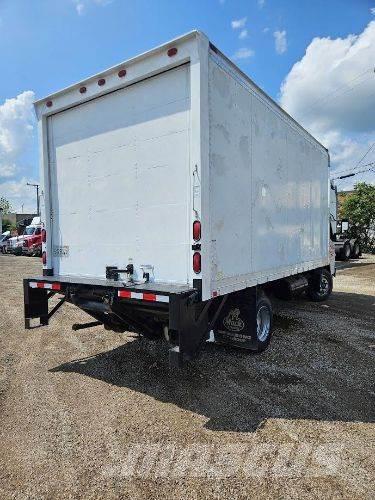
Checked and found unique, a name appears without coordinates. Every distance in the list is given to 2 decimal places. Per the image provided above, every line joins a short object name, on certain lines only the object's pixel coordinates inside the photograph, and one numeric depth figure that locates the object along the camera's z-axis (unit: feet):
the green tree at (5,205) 296.75
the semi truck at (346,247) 74.13
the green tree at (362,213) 91.86
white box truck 13.33
